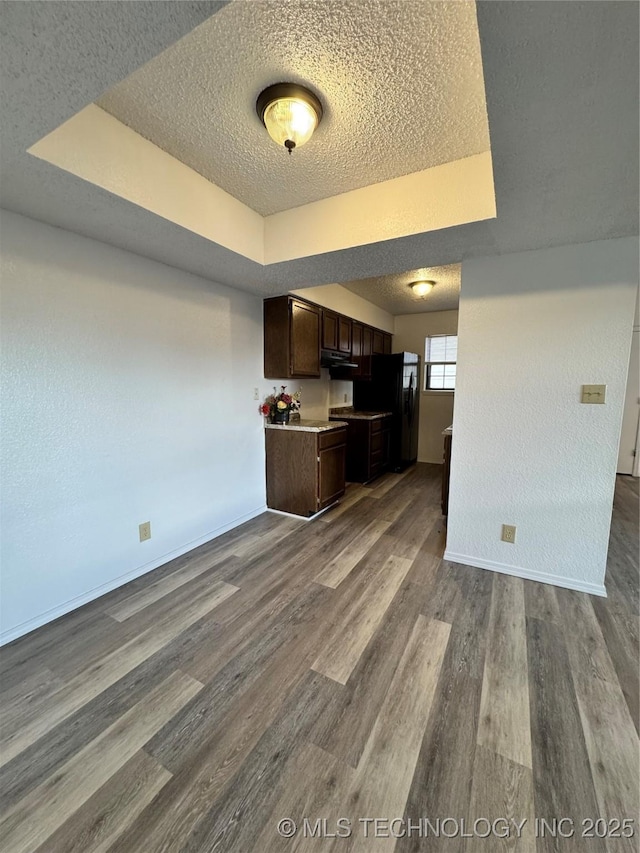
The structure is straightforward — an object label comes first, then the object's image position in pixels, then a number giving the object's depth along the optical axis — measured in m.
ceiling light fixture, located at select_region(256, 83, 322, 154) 1.31
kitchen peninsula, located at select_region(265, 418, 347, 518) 3.22
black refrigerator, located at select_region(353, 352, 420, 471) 4.74
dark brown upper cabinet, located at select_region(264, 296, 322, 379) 3.18
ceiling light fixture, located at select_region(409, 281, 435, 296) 3.69
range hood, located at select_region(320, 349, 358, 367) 3.85
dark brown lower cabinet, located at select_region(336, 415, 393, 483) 4.30
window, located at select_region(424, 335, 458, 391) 5.33
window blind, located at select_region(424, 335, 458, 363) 5.32
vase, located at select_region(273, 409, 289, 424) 3.43
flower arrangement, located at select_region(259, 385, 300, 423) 3.35
